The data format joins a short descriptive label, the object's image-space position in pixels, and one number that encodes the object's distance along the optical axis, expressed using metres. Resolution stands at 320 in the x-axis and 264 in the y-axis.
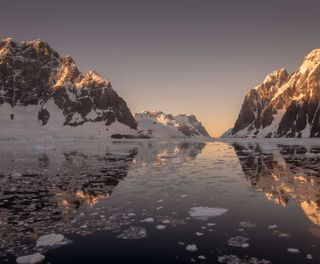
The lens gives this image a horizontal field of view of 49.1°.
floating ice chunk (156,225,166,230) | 12.36
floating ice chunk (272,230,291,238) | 11.18
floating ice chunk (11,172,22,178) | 25.92
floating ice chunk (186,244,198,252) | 10.00
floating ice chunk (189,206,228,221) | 14.01
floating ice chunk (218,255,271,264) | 8.98
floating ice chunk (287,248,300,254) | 9.62
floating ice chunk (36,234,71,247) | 10.52
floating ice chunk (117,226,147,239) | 11.39
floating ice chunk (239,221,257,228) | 12.45
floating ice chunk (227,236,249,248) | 10.38
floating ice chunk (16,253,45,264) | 9.05
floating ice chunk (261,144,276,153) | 62.65
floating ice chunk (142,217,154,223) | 13.31
